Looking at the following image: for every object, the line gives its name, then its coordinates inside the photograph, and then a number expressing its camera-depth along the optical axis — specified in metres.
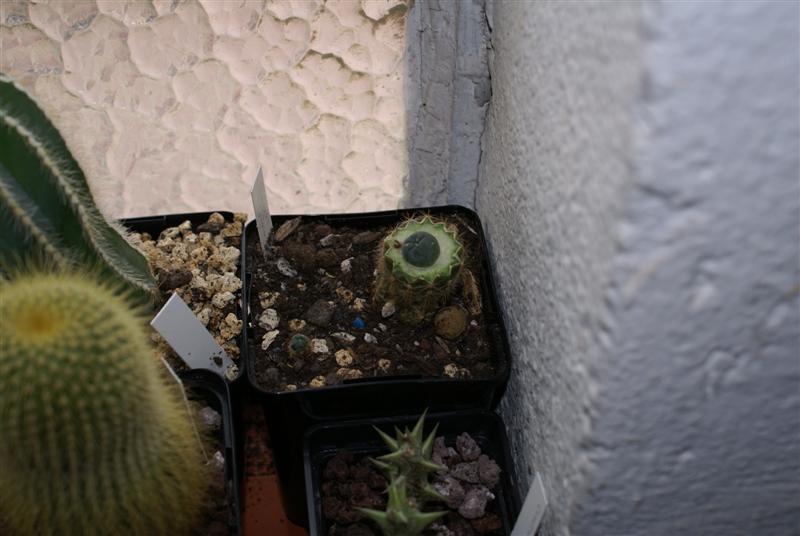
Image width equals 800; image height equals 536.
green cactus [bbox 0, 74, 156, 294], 0.32
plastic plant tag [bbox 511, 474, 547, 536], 0.31
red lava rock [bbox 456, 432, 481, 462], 0.36
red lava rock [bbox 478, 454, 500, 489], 0.35
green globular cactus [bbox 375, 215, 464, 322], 0.36
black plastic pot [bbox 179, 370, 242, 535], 0.34
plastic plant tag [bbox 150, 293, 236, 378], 0.35
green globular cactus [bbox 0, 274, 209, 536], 0.26
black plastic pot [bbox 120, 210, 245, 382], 0.43
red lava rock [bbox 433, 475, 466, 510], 0.34
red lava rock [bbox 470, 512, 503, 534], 0.34
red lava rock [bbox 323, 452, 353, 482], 0.35
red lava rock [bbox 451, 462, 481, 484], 0.35
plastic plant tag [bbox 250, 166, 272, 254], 0.39
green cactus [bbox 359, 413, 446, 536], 0.30
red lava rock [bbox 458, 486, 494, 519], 0.34
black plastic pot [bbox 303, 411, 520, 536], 0.35
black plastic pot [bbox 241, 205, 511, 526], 0.35
